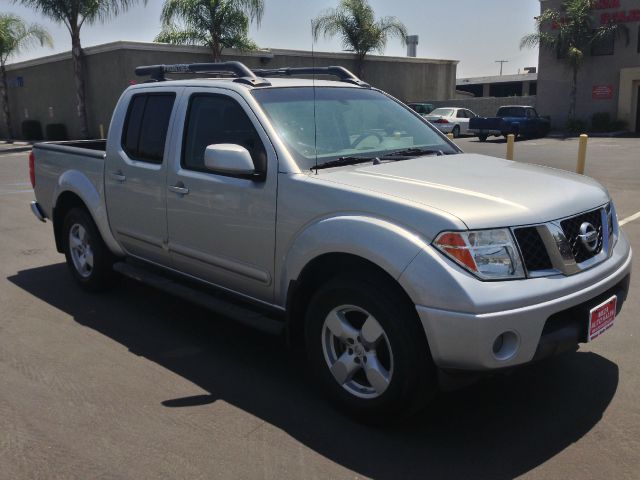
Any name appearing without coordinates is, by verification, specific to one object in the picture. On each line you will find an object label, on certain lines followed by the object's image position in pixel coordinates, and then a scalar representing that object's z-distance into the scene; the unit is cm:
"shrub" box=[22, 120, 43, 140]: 3572
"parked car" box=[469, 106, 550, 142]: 2795
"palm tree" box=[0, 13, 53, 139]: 3416
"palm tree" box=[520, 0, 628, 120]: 3155
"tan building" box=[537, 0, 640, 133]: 3105
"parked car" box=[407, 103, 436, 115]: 3484
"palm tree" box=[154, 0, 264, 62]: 2844
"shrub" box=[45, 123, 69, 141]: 3322
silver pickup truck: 308
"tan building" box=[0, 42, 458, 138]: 2925
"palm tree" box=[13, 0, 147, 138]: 2767
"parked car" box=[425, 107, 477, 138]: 3173
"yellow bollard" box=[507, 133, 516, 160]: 1412
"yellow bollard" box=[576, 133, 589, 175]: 1269
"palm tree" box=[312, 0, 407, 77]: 3400
